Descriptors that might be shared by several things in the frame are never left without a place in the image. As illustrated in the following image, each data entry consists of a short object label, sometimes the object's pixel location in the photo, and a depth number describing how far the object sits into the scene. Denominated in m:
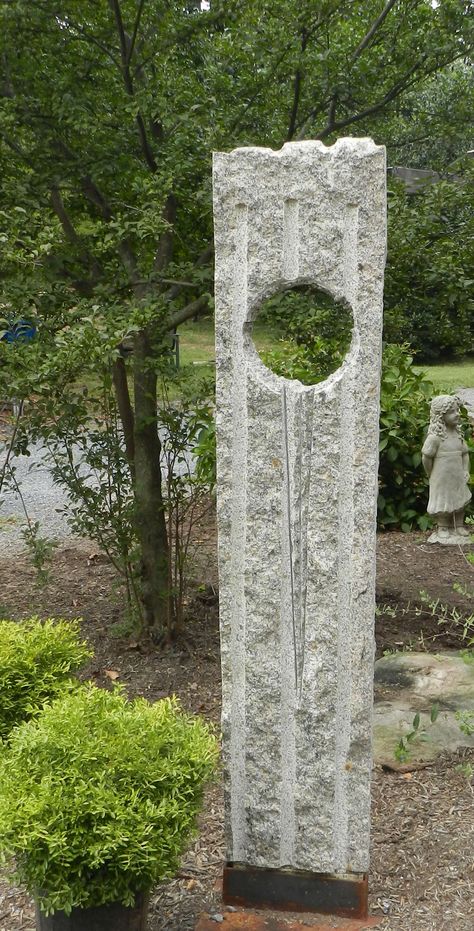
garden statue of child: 7.60
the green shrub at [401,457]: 8.40
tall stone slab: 2.85
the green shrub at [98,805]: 2.60
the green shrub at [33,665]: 3.67
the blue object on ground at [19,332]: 4.77
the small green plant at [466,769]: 3.72
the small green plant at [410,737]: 4.10
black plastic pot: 2.79
